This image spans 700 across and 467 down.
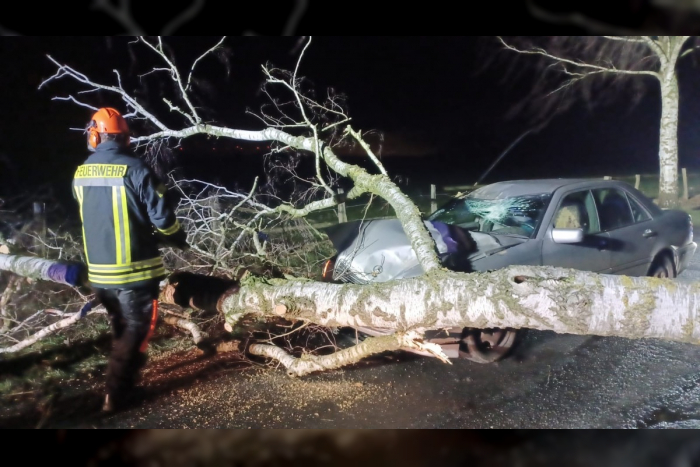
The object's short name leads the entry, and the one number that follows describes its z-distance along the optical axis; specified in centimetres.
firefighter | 221
